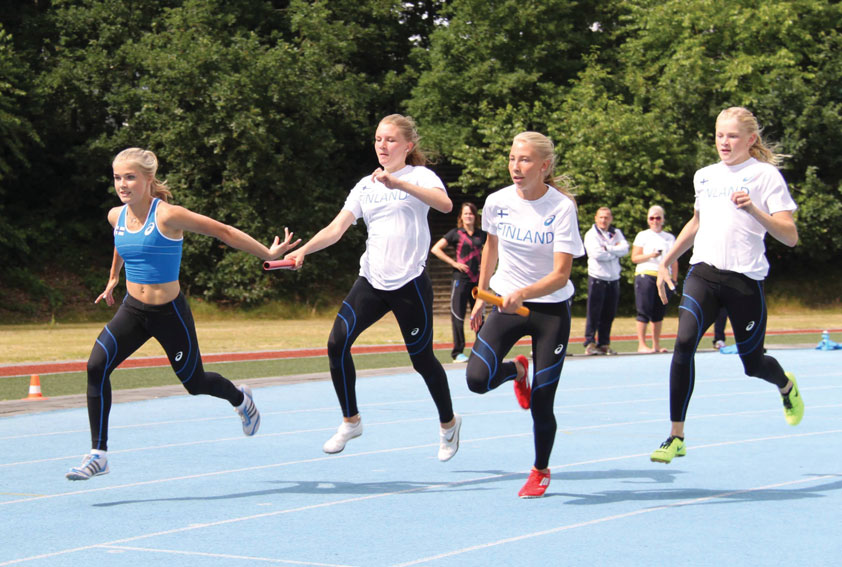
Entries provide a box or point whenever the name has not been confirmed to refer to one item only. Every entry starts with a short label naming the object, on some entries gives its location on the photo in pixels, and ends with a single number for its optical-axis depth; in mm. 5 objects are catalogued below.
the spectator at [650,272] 16312
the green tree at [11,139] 29078
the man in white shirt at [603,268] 16469
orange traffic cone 11273
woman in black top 14938
